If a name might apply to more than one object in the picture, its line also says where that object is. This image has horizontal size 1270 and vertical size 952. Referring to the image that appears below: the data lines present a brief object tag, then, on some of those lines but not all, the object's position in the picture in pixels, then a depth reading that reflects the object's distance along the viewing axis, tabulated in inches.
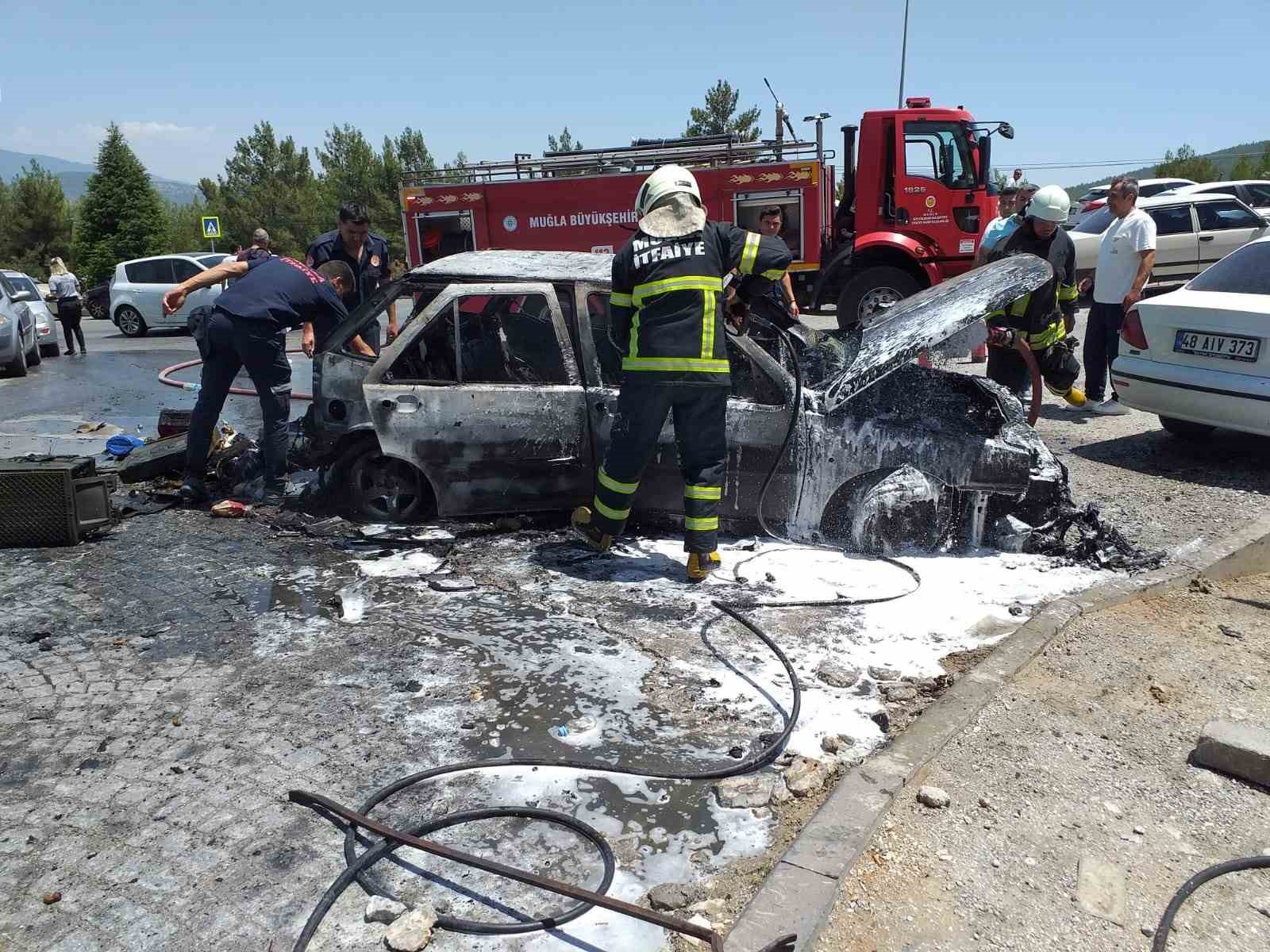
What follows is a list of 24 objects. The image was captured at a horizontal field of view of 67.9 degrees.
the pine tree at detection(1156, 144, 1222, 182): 1717.5
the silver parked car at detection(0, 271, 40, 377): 462.9
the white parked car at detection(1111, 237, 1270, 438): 228.4
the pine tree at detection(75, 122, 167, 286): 1509.6
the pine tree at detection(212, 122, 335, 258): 1770.4
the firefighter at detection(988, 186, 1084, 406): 249.8
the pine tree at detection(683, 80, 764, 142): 1254.9
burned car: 182.9
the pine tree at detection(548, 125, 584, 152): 1625.2
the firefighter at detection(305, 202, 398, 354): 272.4
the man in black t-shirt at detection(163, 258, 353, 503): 215.9
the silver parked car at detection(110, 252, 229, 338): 723.4
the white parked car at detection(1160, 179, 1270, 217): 654.0
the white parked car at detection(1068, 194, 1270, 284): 566.9
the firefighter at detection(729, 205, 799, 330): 185.5
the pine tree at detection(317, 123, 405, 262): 1652.3
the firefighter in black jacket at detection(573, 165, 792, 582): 173.6
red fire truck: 474.6
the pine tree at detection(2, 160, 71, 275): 1648.6
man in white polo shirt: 296.8
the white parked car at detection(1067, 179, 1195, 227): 767.7
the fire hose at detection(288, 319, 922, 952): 88.4
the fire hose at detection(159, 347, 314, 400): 397.3
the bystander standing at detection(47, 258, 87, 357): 545.3
